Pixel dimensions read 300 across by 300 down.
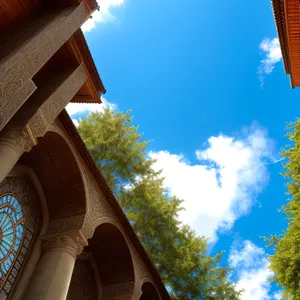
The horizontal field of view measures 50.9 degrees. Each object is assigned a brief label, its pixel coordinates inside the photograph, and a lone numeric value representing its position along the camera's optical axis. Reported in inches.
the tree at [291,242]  465.1
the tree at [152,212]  556.7
